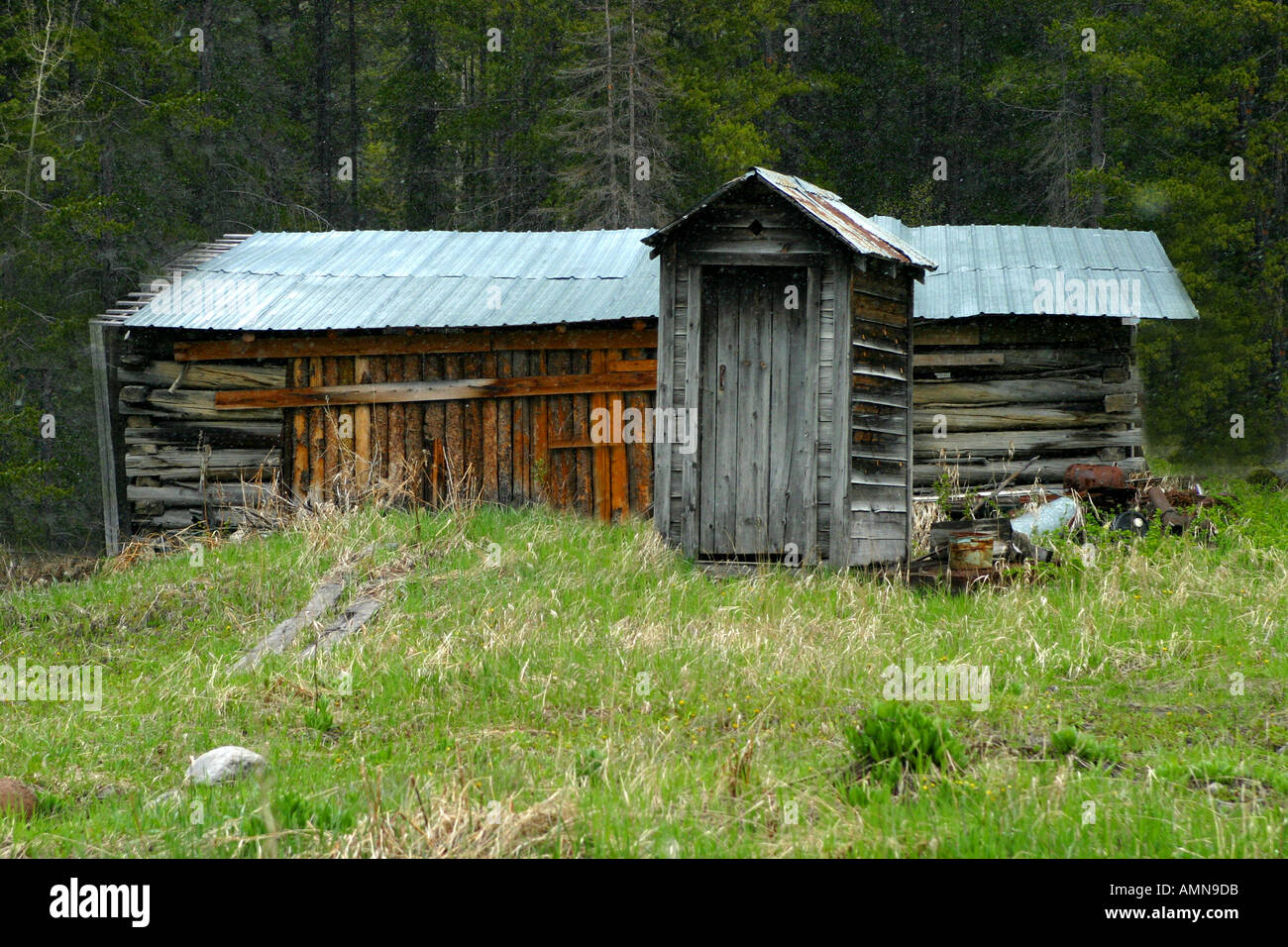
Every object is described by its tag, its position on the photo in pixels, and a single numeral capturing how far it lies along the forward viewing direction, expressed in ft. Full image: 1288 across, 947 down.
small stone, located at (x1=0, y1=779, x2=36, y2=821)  29.32
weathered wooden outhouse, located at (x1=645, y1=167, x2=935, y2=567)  63.62
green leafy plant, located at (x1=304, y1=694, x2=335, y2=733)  37.34
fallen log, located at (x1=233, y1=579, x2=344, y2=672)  45.26
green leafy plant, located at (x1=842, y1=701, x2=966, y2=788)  30.01
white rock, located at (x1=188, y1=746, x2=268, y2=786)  31.58
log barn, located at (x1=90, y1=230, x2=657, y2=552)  79.77
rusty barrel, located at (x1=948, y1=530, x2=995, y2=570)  58.08
